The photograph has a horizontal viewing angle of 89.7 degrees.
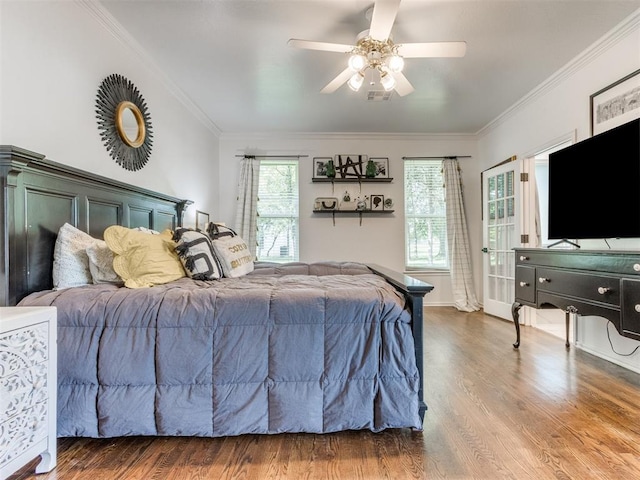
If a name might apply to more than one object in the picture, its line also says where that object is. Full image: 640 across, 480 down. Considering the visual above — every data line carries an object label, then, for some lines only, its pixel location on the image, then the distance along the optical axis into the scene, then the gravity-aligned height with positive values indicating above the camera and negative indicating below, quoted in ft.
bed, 4.57 -1.63
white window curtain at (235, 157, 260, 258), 14.90 +1.89
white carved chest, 3.61 -1.71
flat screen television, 6.89 +1.21
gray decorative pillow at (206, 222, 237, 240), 8.50 +0.30
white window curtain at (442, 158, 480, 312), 14.70 -0.15
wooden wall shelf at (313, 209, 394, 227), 15.15 +1.34
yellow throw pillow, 5.57 -0.28
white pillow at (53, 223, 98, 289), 5.39 -0.26
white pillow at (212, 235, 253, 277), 7.72 -0.36
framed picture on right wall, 7.59 +3.36
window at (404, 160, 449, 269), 15.67 +1.17
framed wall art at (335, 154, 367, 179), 15.24 +3.57
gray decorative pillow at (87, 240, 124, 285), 5.62 -0.39
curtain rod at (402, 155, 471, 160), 15.47 +3.92
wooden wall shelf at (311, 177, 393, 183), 15.14 +2.85
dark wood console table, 5.91 -1.02
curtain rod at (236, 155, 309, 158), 15.33 +4.06
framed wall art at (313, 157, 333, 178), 15.26 +3.54
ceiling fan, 6.66 +4.15
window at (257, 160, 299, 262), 15.49 +1.46
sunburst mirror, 7.35 +3.00
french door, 12.05 +0.22
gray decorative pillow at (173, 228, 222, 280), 6.72 -0.28
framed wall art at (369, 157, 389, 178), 15.40 +3.54
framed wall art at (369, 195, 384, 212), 15.28 +1.75
